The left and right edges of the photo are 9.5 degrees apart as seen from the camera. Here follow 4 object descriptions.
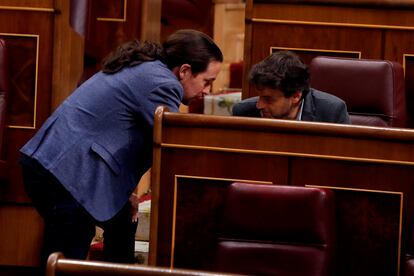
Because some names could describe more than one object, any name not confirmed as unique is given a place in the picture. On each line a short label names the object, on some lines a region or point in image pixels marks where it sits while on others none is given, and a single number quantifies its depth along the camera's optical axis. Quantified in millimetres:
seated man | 11484
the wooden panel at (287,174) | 10993
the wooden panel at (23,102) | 12310
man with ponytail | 11060
